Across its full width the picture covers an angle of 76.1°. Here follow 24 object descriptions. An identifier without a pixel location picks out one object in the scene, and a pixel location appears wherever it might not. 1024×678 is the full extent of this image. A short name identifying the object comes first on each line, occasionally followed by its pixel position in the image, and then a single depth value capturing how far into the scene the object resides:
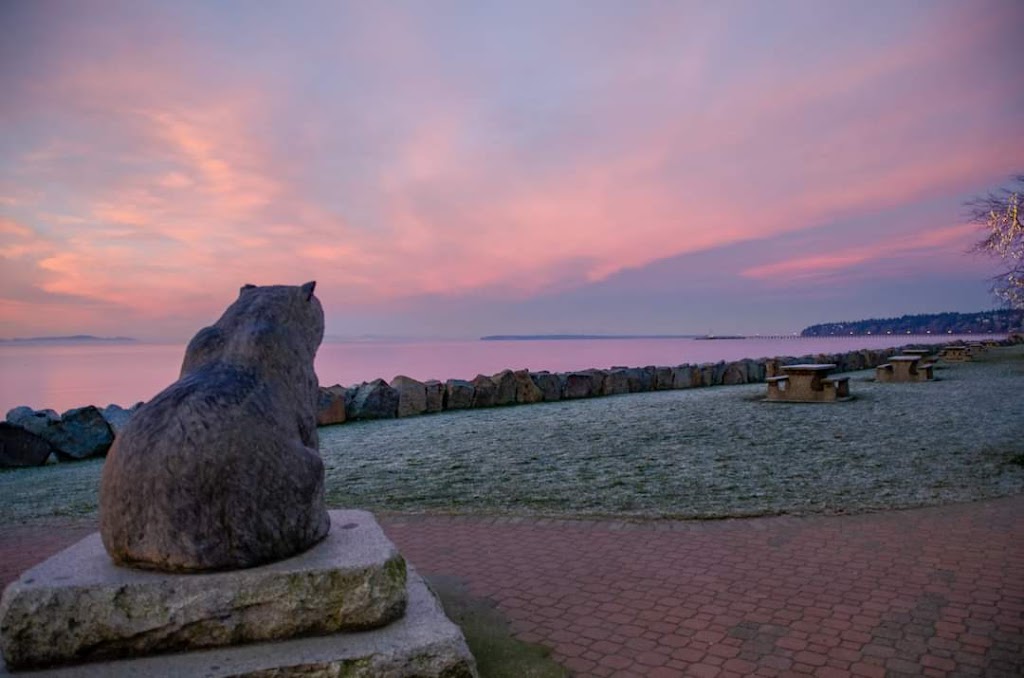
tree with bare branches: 19.94
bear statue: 2.94
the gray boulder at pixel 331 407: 13.27
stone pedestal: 2.76
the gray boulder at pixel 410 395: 14.48
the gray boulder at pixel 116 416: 10.90
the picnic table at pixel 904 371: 18.52
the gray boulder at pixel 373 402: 13.93
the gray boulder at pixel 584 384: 17.34
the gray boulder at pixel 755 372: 21.69
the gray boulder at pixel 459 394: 15.27
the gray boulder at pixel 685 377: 19.98
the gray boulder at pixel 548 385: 16.86
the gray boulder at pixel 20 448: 9.96
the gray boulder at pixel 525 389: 16.34
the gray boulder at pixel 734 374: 21.09
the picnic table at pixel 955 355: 27.87
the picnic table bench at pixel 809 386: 14.70
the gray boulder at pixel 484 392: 15.66
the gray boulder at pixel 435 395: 14.89
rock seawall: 10.34
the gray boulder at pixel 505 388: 15.98
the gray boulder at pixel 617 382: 18.41
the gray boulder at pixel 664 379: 19.69
